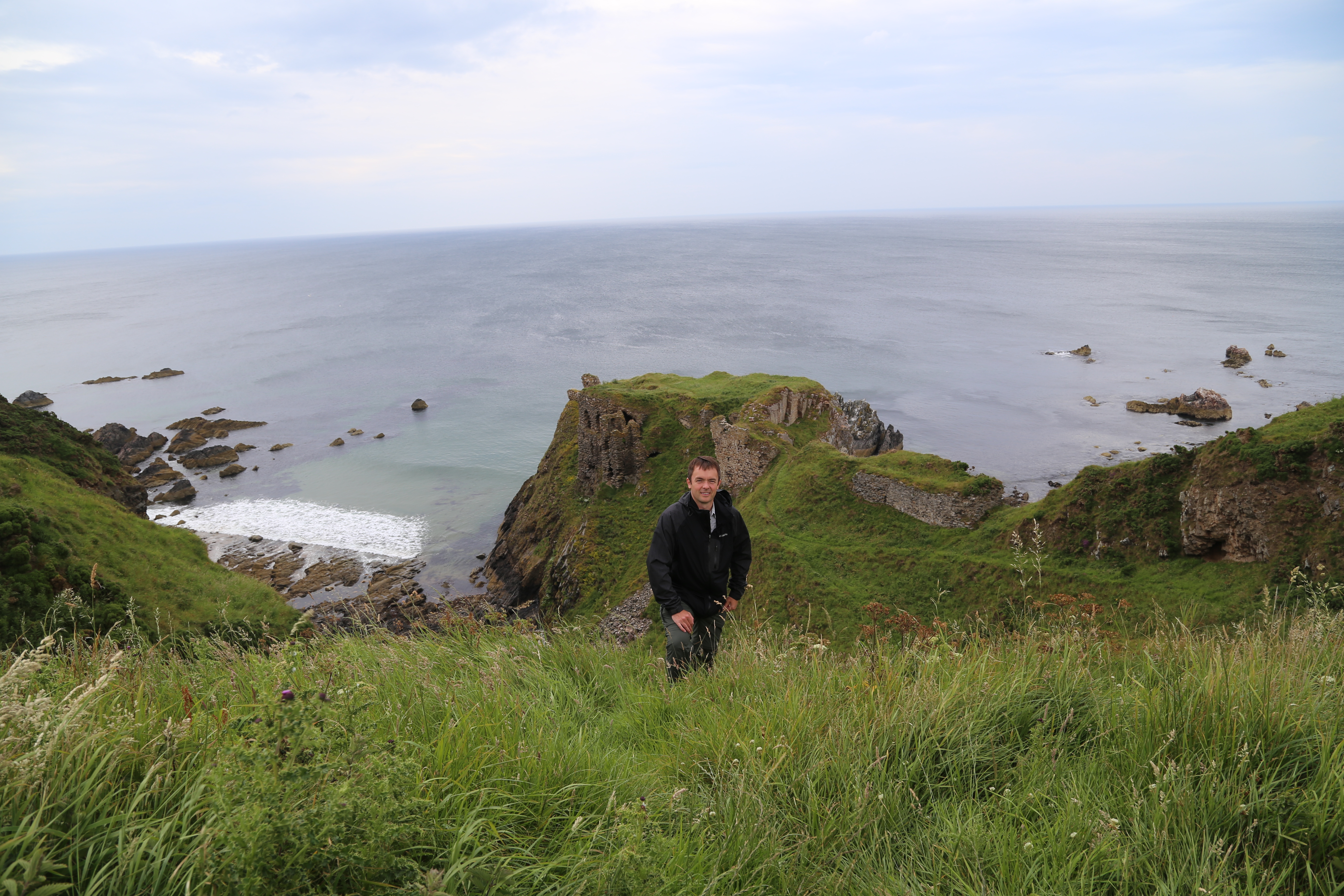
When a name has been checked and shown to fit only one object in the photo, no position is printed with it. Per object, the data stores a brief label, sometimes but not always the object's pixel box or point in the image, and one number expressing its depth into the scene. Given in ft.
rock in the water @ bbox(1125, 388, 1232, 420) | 209.56
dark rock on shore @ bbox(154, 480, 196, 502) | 185.88
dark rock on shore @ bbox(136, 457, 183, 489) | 195.93
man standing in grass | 22.88
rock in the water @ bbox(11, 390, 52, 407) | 268.41
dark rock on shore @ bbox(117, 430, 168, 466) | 212.23
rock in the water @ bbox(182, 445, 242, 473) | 210.38
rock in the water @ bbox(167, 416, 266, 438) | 236.43
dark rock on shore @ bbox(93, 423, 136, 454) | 216.54
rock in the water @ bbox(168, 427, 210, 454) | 223.10
